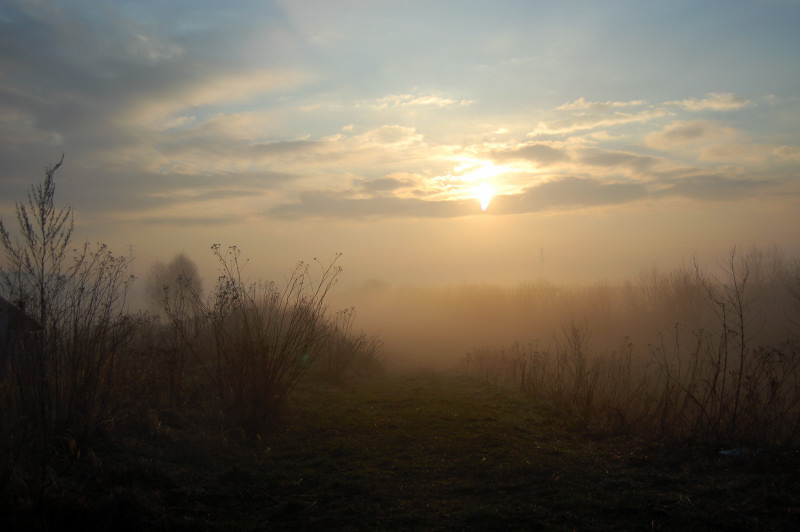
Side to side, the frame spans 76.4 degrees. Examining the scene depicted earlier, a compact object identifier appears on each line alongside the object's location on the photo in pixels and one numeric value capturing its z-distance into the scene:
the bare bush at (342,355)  13.55
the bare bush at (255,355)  7.89
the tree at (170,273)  44.14
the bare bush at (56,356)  4.91
